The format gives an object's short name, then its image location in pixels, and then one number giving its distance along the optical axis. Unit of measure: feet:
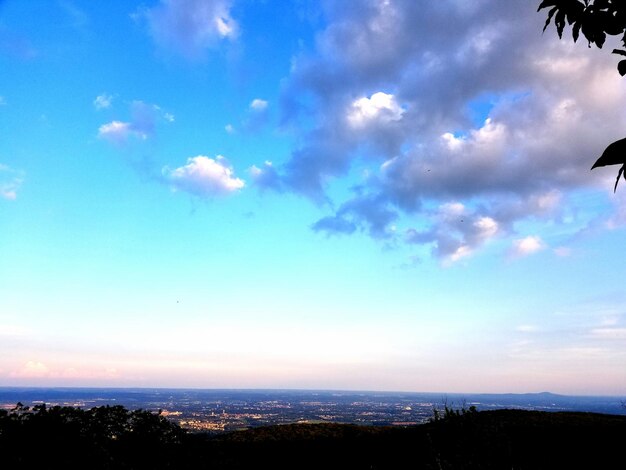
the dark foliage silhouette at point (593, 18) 11.57
